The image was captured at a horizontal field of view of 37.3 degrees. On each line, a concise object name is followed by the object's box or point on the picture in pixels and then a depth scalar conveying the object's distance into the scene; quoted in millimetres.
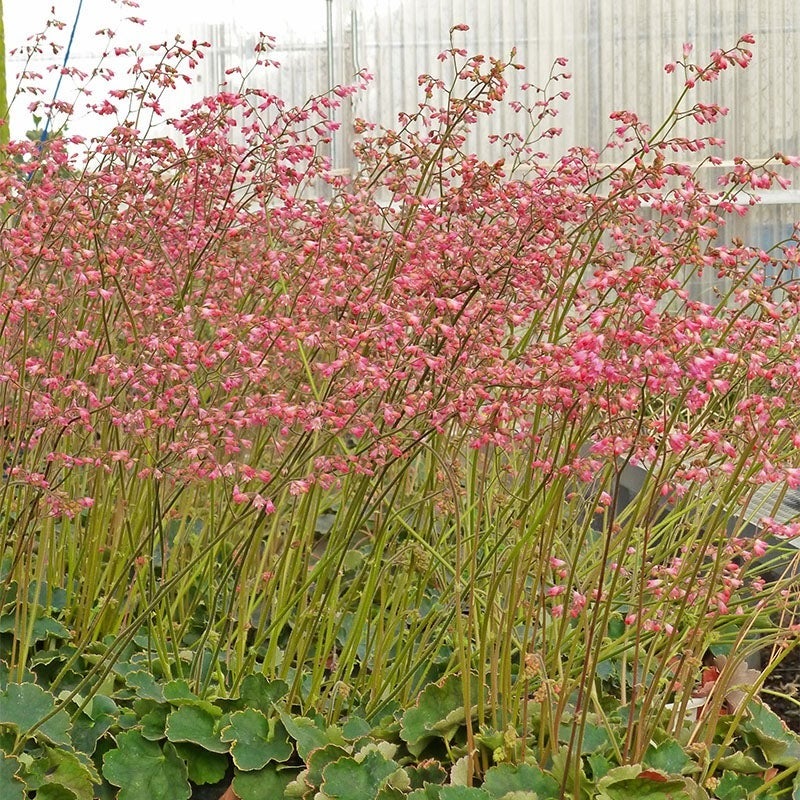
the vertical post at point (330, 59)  7660
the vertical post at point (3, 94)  3907
